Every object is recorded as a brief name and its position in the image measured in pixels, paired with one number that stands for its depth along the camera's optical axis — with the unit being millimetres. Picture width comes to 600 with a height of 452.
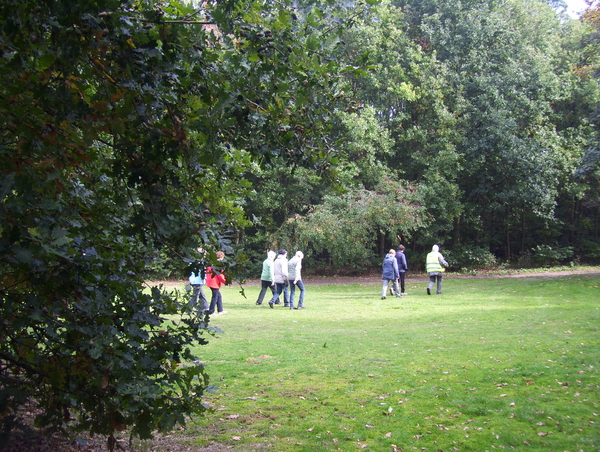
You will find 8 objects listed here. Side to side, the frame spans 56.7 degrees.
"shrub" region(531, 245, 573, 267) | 31562
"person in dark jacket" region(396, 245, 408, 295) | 19312
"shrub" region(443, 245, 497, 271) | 30859
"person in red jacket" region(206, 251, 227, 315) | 13427
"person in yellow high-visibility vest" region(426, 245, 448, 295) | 18766
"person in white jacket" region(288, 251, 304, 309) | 16203
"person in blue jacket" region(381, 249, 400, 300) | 18141
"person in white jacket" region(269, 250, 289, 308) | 16344
